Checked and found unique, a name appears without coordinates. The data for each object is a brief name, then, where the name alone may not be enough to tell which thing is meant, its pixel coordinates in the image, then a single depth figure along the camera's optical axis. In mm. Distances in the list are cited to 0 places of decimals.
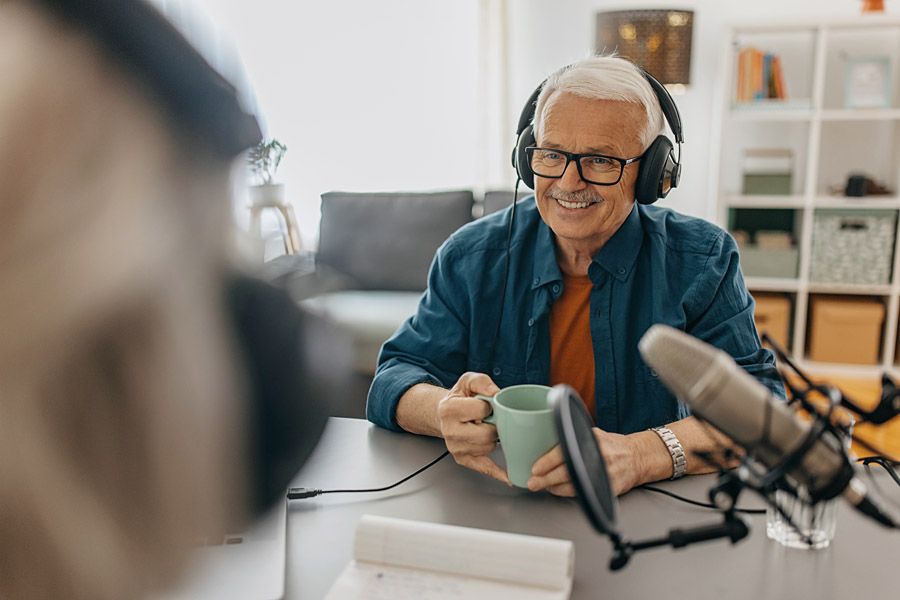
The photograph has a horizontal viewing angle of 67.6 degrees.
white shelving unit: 3238
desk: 606
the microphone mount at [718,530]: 458
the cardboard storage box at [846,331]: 3271
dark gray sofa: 2883
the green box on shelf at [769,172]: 3373
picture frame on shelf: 3270
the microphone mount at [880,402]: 487
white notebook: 557
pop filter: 442
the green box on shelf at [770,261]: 3391
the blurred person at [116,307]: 195
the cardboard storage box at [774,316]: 3371
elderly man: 1134
